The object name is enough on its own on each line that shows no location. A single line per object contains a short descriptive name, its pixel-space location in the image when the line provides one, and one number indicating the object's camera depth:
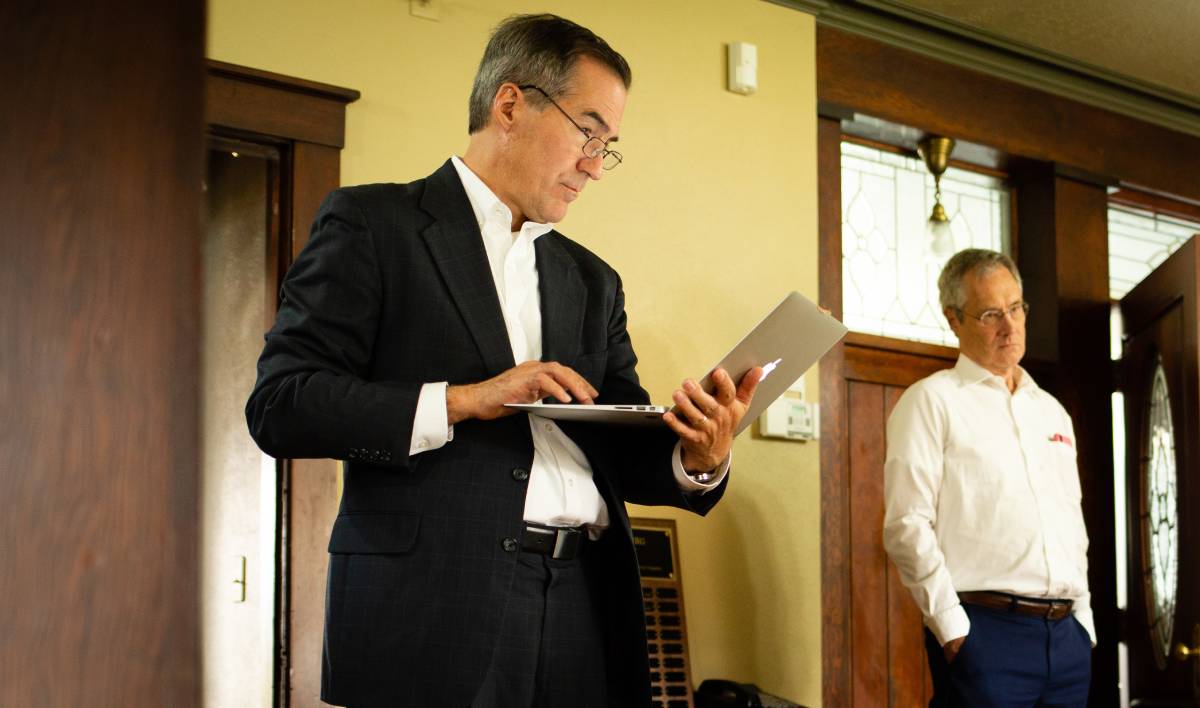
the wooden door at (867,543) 3.72
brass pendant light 4.16
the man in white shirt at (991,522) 2.91
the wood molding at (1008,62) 3.99
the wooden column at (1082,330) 4.15
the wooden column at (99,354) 0.68
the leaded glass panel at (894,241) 4.07
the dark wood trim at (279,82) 2.85
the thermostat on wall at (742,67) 3.66
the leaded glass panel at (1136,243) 4.70
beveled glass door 3.80
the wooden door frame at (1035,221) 3.76
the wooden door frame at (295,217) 2.80
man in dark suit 1.59
